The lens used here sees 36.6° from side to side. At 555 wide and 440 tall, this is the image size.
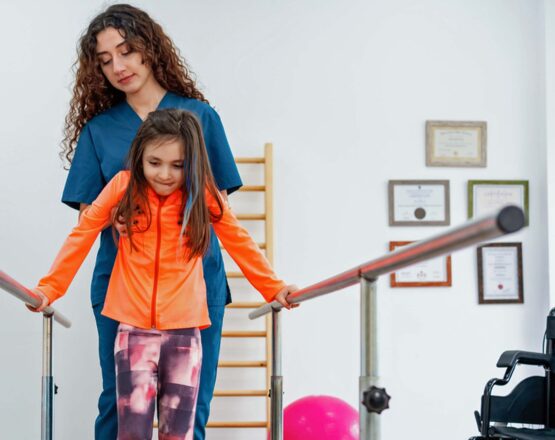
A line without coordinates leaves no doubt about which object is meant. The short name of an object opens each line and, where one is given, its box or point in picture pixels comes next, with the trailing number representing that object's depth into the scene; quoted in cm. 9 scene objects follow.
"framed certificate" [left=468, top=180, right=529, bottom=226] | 448
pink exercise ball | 350
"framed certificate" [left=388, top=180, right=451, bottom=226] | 443
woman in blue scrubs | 236
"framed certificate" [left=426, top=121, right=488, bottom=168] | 447
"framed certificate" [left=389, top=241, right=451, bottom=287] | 441
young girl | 207
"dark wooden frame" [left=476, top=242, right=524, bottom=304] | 446
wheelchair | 391
